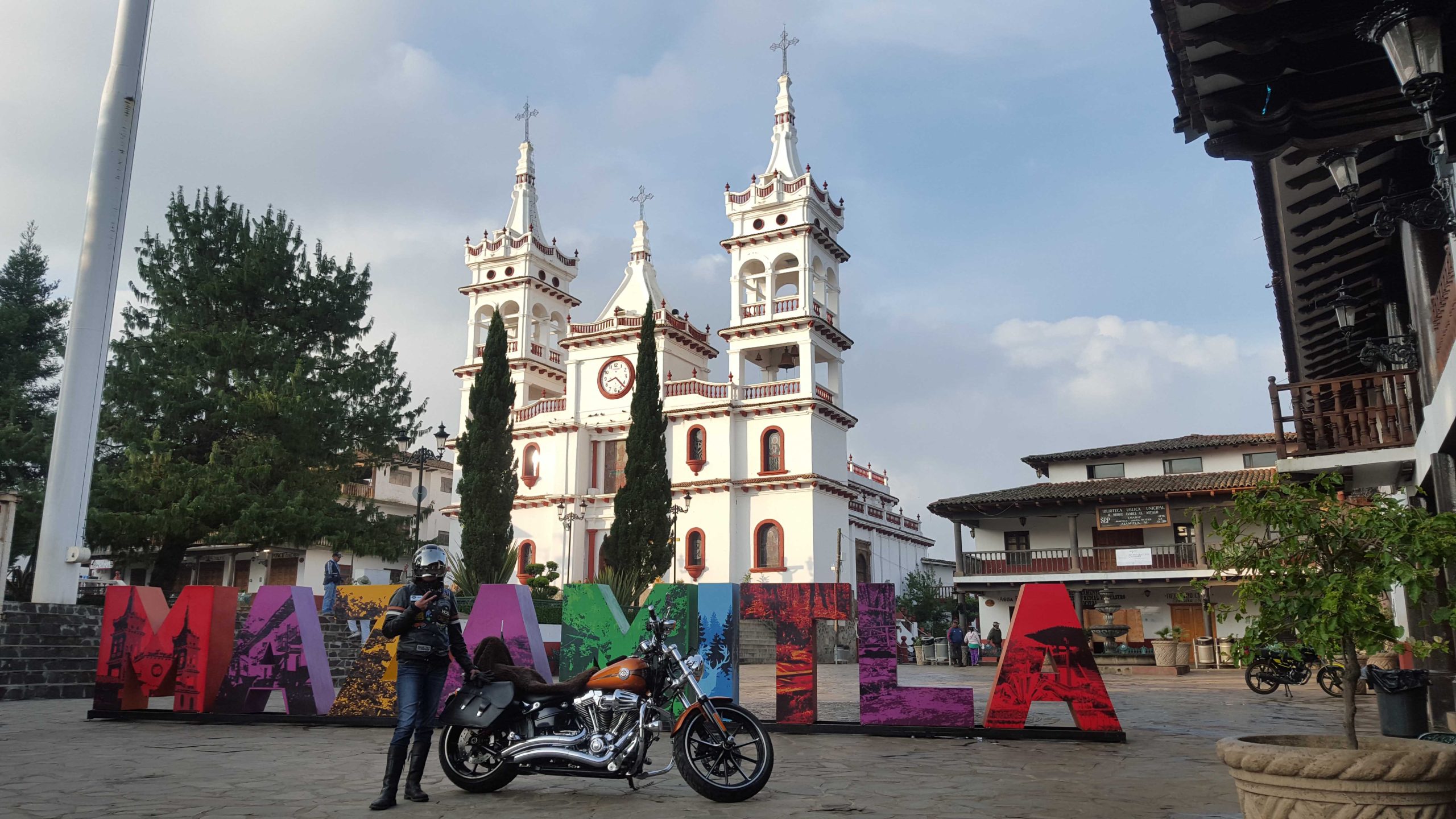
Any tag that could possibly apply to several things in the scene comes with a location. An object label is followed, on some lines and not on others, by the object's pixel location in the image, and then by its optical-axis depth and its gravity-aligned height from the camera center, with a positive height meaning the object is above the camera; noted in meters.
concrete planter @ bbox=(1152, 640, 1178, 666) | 26.06 -0.85
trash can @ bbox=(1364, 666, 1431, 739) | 8.88 -0.71
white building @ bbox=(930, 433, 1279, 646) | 32.25 +2.97
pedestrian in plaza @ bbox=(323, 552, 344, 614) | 20.84 +0.88
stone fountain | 27.66 +0.26
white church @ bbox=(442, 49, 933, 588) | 39.88 +8.09
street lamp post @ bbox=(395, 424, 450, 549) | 29.12 +5.16
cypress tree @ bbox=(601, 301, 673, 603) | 35.19 +3.92
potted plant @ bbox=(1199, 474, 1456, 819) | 4.05 +0.06
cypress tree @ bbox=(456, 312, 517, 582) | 34.38 +5.18
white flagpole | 14.54 +3.96
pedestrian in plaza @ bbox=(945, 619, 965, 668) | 30.81 -0.66
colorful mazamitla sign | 9.79 -0.27
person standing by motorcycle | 6.58 -0.17
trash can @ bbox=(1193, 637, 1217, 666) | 30.05 -0.94
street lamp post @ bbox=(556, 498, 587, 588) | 41.25 +3.34
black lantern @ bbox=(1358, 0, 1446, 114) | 4.83 +2.68
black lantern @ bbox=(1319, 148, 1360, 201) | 6.63 +2.85
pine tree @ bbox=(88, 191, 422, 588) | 25.30 +5.75
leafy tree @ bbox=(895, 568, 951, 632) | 45.53 +0.65
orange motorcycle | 6.55 -0.70
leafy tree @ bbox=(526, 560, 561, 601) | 32.44 +1.28
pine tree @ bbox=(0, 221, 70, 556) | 26.42 +7.21
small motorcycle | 16.38 -0.91
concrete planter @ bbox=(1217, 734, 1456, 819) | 4.03 -0.64
